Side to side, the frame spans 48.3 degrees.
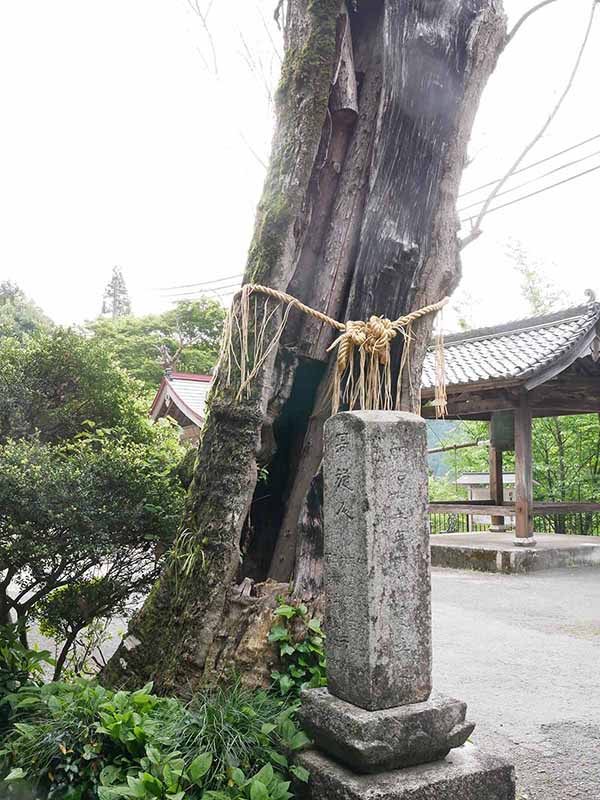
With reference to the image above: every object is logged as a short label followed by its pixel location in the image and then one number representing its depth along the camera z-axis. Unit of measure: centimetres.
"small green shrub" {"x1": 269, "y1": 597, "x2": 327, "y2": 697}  317
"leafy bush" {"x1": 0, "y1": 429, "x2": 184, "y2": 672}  366
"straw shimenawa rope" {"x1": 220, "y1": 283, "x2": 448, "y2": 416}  322
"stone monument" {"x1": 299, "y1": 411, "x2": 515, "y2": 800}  252
